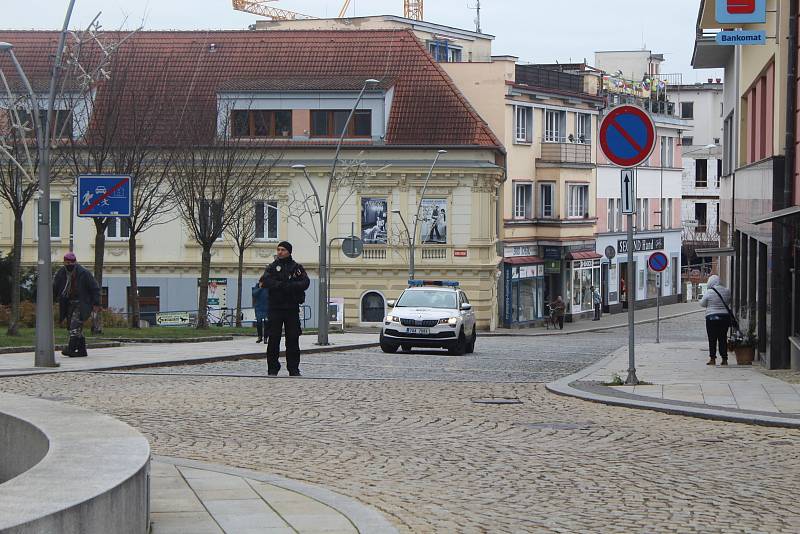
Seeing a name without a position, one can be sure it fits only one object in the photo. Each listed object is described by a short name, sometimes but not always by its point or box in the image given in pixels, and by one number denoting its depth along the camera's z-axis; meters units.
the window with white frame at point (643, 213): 87.59
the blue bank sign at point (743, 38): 22.73
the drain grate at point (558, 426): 13.76
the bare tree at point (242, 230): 52.25
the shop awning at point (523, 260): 68.07
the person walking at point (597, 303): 77.50
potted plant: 25.08
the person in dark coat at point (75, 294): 22.91
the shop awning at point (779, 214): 18.27
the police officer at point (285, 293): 19.30
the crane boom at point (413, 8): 118.85
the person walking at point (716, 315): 25.22
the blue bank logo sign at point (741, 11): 24.39
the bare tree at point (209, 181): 46.44
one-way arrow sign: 17.14
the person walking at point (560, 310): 68.81
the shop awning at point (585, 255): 73.69
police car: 31.92
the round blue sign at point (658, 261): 47.66
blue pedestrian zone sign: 22.36
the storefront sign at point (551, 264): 73.25
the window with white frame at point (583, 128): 76.75
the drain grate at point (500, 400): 16.44
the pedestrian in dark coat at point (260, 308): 33.16
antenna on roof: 98.50
